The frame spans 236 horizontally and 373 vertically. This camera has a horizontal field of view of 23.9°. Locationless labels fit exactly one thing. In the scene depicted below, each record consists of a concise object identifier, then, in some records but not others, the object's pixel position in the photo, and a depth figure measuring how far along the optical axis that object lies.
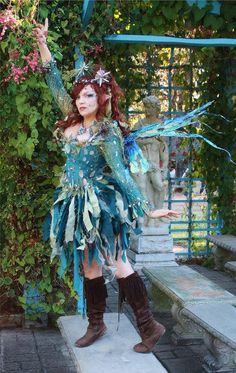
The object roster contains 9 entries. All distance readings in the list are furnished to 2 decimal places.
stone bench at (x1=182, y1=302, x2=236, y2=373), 3.30
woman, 2.90
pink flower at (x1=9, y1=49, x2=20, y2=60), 3.61
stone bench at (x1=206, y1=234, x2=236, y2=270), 6.11
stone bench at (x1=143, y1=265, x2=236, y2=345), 3.79
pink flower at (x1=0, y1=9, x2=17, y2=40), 3.52
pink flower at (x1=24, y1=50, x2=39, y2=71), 3.47
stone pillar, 5.62
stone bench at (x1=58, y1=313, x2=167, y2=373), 2.81
